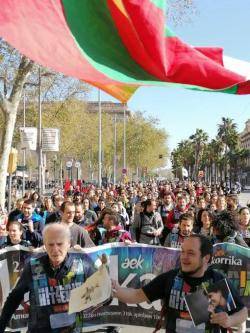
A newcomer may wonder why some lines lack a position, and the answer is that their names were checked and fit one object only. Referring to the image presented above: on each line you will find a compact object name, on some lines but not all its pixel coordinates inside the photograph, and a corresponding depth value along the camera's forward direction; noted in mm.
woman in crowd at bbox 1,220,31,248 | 6961
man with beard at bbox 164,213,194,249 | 7855
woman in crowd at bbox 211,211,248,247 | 7188
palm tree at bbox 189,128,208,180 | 113062
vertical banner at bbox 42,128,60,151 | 27031
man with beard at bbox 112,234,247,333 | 3623
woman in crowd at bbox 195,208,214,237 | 8945
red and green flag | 4113
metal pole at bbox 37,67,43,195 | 26502
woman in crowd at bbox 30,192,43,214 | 15430
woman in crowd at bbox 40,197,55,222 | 13292
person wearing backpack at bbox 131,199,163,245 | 9930
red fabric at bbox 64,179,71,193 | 24373
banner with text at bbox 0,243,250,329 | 6426
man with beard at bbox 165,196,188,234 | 10444
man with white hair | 3980
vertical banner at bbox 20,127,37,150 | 22375
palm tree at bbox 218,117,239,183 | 102625
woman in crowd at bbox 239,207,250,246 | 8320
